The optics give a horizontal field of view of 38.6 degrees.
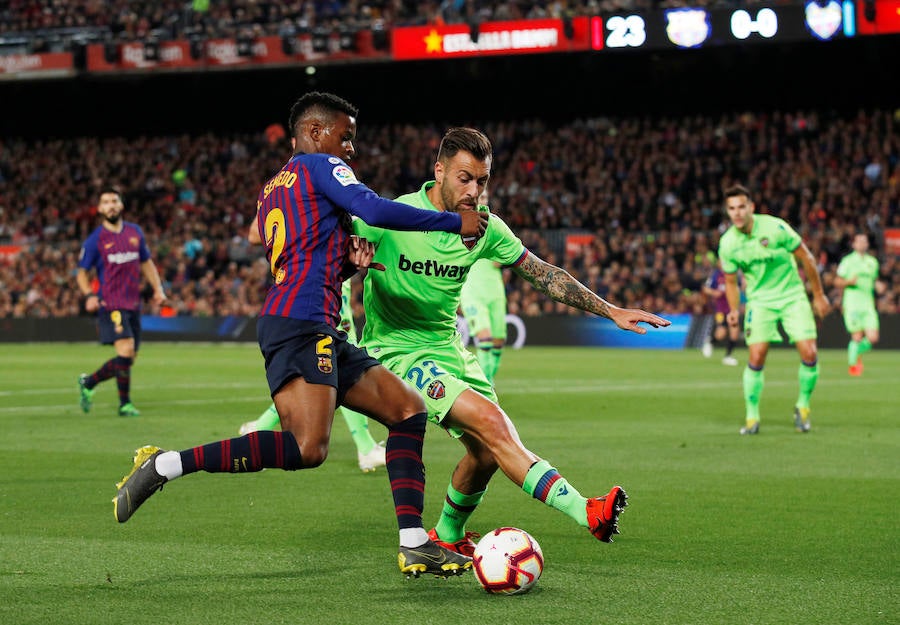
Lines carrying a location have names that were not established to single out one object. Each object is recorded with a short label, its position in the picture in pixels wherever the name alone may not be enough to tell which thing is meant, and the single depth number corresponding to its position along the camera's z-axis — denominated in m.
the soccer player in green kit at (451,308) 5.65
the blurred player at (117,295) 13.59
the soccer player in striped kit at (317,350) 5.32
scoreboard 29.14
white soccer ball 5.13
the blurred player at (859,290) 20.92
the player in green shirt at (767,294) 11.73
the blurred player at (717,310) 26.22
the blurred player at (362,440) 9.09
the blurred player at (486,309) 14.54
